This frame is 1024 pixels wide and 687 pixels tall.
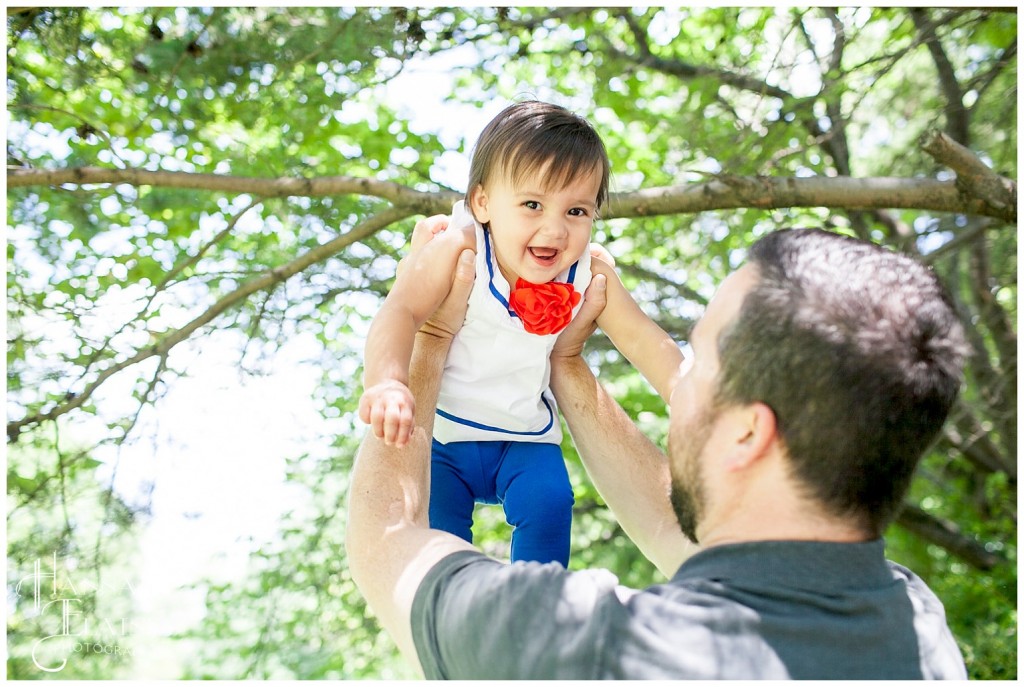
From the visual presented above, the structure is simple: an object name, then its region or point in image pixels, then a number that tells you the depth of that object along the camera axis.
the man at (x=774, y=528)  1.31
